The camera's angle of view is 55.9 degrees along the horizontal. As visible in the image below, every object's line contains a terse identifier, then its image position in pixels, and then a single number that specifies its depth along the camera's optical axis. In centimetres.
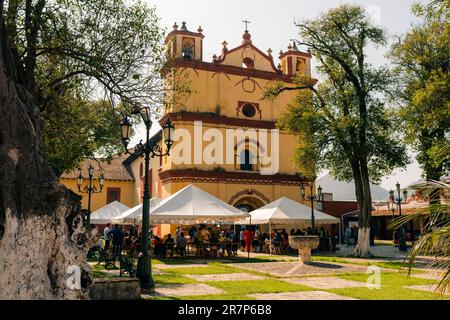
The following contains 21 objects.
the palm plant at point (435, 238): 399
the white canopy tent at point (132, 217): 2014
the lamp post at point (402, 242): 2505
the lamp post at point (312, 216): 2114
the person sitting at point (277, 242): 2344
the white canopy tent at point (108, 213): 2466
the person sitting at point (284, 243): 2391
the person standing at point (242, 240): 2706
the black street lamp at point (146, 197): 1032
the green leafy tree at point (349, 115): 2184
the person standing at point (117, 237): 1781
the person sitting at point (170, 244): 2010
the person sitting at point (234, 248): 2100
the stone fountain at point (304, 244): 1631
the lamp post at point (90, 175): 2177
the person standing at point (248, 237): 2337
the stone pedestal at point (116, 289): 866
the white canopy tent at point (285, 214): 2166
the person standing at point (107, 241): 2177
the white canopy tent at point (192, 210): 1831
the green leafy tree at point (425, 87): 1911
